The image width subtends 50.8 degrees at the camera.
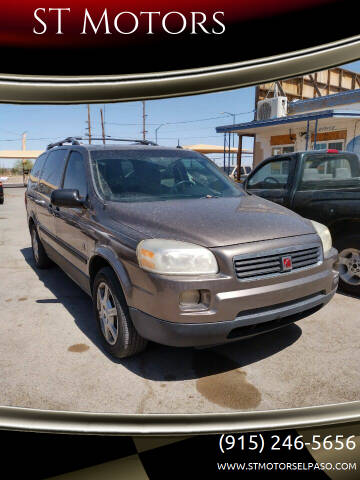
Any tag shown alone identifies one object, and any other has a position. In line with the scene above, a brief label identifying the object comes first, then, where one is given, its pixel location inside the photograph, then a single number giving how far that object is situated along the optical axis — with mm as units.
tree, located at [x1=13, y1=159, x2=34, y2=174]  51844
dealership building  12454
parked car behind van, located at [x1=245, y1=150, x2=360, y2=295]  4375
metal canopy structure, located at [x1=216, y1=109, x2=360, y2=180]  11586
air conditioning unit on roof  13727
